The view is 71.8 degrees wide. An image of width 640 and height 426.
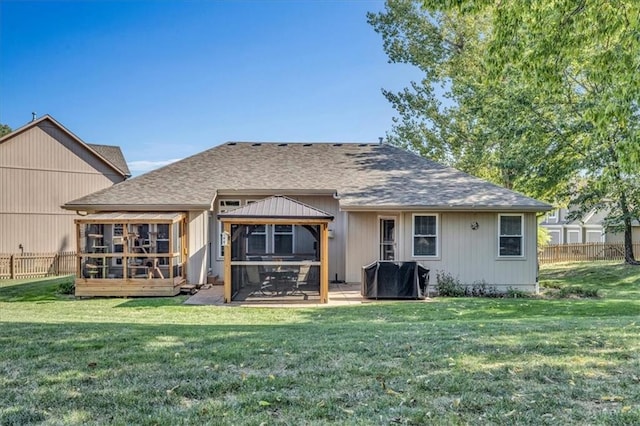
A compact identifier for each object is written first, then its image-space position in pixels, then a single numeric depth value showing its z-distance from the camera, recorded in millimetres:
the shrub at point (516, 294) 12344
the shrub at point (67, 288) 12917
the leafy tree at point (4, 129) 42144
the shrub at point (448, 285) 12383
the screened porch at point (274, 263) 11016
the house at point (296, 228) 11617
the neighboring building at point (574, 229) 35750
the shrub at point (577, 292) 12500
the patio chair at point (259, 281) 11594
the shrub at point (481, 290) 12516
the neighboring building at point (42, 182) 20203
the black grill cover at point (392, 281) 11508
